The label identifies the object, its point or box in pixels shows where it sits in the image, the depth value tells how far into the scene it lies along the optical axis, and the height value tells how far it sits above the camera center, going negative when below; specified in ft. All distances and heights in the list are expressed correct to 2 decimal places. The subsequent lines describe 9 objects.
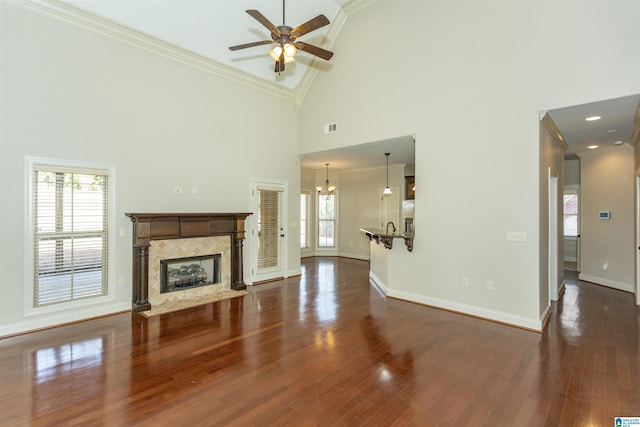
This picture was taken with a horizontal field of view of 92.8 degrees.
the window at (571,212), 27.04 +0.21
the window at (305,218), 31.63 -0.51
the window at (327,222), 32.68 -0.89
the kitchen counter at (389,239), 16.17 -1.40
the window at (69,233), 12.60 -0.85
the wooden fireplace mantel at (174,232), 14.76 -1.00
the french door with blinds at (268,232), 20.35 -1.24
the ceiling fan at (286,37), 10.94 +6.68
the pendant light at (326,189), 29.58 +2.45
